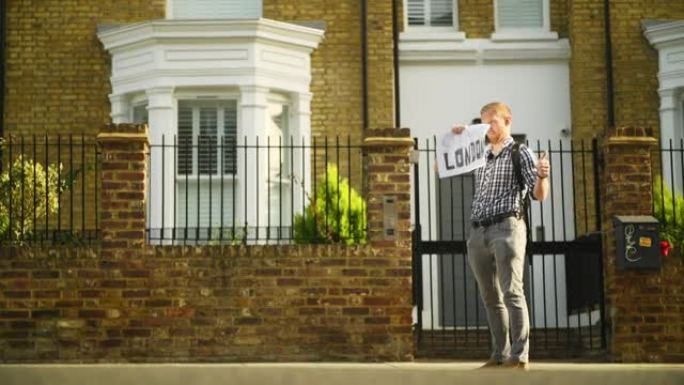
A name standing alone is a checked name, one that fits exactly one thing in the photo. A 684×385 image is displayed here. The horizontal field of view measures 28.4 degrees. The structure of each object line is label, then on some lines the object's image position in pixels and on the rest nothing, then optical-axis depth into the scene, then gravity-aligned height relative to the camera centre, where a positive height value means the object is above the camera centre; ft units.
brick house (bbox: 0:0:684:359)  52.70 +7.72
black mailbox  38.86 +0.40
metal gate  42.65 -0.55
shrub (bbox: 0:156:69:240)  39.93 +2.06
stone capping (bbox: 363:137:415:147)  38.65 +3.34
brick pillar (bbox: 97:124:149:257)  38.17 +2.15
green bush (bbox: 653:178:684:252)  40.75 +1.30
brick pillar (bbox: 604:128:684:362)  39.37 -0.90
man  29.12 +0.58
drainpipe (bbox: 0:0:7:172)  53.88 +8.27
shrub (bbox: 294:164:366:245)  40.98 +1.21
